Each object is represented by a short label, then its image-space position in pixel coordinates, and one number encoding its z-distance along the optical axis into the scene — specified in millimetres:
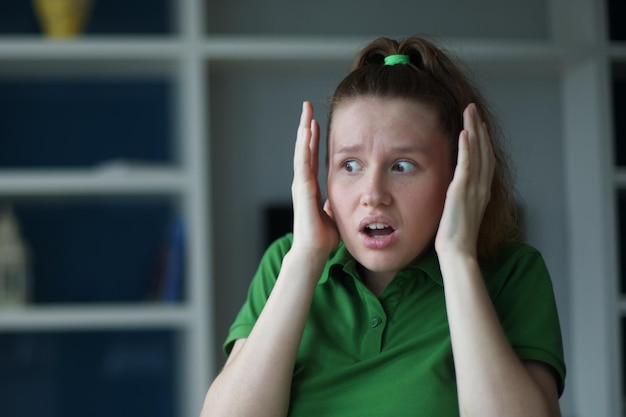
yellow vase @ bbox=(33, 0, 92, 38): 3498
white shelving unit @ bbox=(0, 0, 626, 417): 3418
